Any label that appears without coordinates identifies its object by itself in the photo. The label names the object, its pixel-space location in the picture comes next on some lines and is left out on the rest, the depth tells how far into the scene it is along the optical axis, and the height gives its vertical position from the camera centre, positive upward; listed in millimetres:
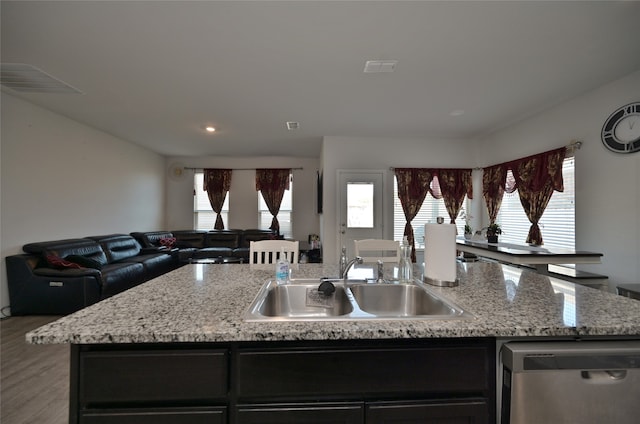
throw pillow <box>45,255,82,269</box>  3047 -592
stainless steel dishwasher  817 -532
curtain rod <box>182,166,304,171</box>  6152 +1082
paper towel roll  1277 -179
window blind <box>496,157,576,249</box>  3168 -16
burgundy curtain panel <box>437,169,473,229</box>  4832 +574
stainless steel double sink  1310 -433
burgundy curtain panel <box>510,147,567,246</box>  3275 +482
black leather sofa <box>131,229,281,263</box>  5168 -591
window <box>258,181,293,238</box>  6203 -4
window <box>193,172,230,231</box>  6184 +99
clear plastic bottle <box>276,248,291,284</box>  1393 -309
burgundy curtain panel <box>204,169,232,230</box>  6051 +637
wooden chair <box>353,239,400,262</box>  2232 -262
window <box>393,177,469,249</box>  4875 +47
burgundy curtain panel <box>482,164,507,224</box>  4223 +518
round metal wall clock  2521 +906
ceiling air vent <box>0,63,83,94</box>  2412 +1347
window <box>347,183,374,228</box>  4754 +213
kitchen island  808 -487
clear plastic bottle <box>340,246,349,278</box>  1479 -270
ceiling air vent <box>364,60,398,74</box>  2314 +1380
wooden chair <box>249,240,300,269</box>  2104 -272
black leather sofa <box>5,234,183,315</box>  2971 -793
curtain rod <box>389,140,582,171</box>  3051 +862
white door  4734 +182
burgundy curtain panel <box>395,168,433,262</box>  4785 +507
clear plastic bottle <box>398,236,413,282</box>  1407 -274
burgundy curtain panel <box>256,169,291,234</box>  6070 +671
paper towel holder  1312 -340
